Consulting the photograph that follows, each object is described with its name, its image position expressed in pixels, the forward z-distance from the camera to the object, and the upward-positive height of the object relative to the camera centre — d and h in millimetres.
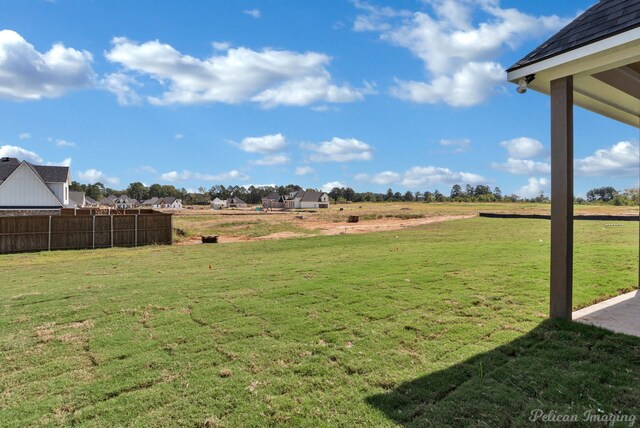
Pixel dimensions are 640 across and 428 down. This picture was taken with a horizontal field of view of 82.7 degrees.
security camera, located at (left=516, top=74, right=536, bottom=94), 4867 +1710
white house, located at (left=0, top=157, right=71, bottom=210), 26781 +1445
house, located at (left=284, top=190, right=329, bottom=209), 92938 +2162
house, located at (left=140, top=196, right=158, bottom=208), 114375 +1797
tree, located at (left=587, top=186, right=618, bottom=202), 90875 +4229
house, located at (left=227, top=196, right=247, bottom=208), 114794 +1595
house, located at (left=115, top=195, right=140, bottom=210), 102625 +1562
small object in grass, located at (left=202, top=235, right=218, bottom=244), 20375 -1806
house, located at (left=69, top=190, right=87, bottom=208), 44259 +1099
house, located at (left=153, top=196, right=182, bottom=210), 106562 +1397
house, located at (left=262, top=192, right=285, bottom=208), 100438 +2000
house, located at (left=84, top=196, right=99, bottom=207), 76262 +1173
